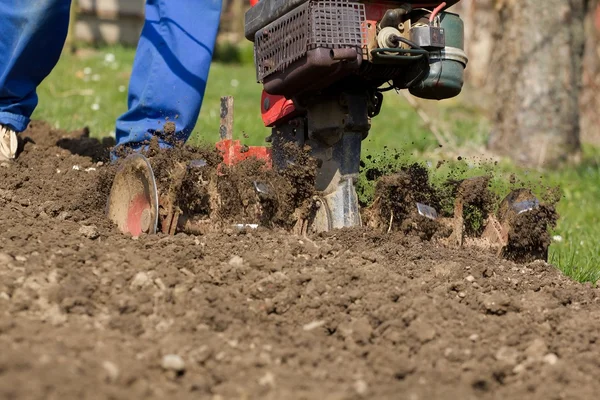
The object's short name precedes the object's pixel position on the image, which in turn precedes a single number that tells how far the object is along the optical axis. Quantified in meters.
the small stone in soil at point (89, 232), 5.97
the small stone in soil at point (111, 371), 3.68
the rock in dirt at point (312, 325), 4.81
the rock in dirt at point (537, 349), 4.67
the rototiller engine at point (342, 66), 5.84
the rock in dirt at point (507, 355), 4.56
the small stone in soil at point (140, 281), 4.97
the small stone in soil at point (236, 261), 5.48
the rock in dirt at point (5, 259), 5.09
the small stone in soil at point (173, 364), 3.95
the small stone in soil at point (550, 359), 4.59
